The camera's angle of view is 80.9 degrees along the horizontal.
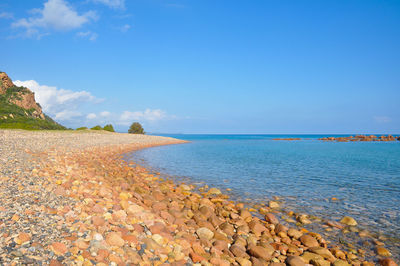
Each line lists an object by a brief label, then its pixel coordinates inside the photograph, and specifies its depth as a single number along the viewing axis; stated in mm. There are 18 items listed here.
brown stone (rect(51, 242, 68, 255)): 4222
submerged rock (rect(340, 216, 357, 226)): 8188
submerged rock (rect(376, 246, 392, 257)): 6336
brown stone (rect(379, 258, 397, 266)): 5773
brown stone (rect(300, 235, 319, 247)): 6570
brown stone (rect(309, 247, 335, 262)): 5918
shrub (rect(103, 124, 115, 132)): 67538
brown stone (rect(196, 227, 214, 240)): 6250
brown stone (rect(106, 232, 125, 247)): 4855
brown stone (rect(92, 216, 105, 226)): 5426
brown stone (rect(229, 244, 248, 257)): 5594
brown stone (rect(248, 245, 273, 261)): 5613
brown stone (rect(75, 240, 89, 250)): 4508
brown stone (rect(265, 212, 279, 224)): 8186
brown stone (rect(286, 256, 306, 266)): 5438
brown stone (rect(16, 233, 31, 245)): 4254
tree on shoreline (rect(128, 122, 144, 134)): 77188
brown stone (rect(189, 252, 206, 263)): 5000
